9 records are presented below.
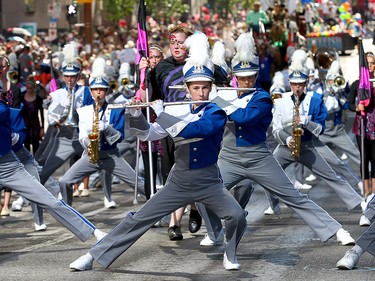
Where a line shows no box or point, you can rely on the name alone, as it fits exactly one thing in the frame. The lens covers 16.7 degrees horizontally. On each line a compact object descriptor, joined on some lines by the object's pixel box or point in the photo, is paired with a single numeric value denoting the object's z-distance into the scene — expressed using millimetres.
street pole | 37062
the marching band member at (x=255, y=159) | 12172
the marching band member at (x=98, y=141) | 14859
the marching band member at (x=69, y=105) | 16078
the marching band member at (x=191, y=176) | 10859
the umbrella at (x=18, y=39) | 34250
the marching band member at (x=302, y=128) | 14516
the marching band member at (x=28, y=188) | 11938
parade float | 53422
